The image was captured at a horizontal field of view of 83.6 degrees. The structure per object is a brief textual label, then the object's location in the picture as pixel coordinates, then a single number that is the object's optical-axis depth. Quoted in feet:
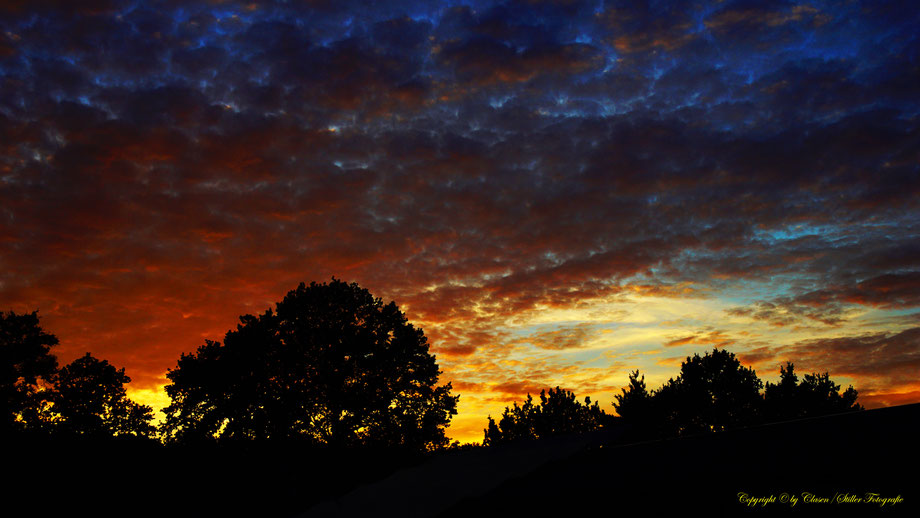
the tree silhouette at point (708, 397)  263.49
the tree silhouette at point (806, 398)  246.47
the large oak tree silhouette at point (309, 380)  120.88
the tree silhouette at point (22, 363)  146.82
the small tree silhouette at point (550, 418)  358.02
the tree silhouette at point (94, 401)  167.73
